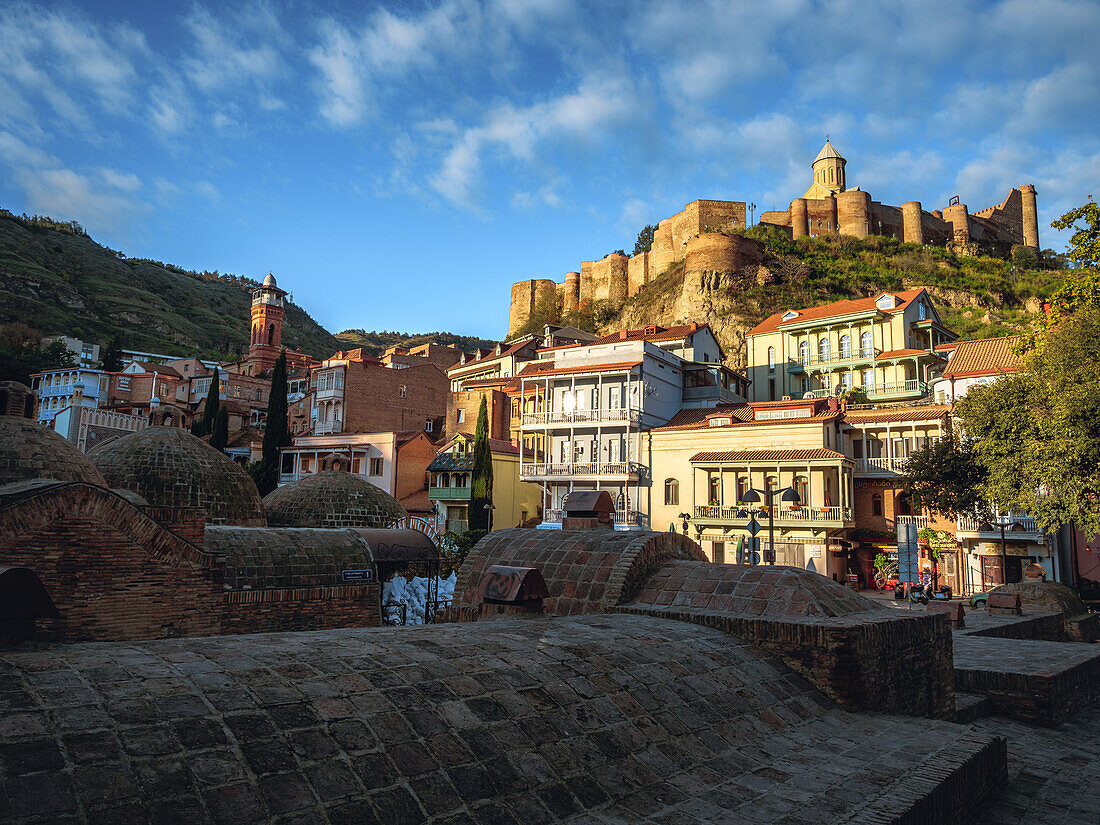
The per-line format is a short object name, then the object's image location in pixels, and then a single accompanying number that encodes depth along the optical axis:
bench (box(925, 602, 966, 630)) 16.38
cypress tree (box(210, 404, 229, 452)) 45.38
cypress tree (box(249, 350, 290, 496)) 43.50
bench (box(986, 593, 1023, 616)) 18.70
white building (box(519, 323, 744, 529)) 37.09
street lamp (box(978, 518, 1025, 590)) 28.52
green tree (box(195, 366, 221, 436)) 51.06
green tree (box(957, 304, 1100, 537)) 19.98
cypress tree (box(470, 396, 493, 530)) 36.69
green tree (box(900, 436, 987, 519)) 27.56
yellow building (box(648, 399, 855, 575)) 30.70
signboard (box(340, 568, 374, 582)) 16.02
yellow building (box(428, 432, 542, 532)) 39.47
